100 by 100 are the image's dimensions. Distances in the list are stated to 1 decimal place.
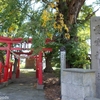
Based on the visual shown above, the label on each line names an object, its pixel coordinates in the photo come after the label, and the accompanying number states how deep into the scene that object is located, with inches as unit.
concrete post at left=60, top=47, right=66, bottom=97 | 189.9
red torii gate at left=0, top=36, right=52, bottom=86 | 311.0
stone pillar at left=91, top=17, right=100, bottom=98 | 176.3
